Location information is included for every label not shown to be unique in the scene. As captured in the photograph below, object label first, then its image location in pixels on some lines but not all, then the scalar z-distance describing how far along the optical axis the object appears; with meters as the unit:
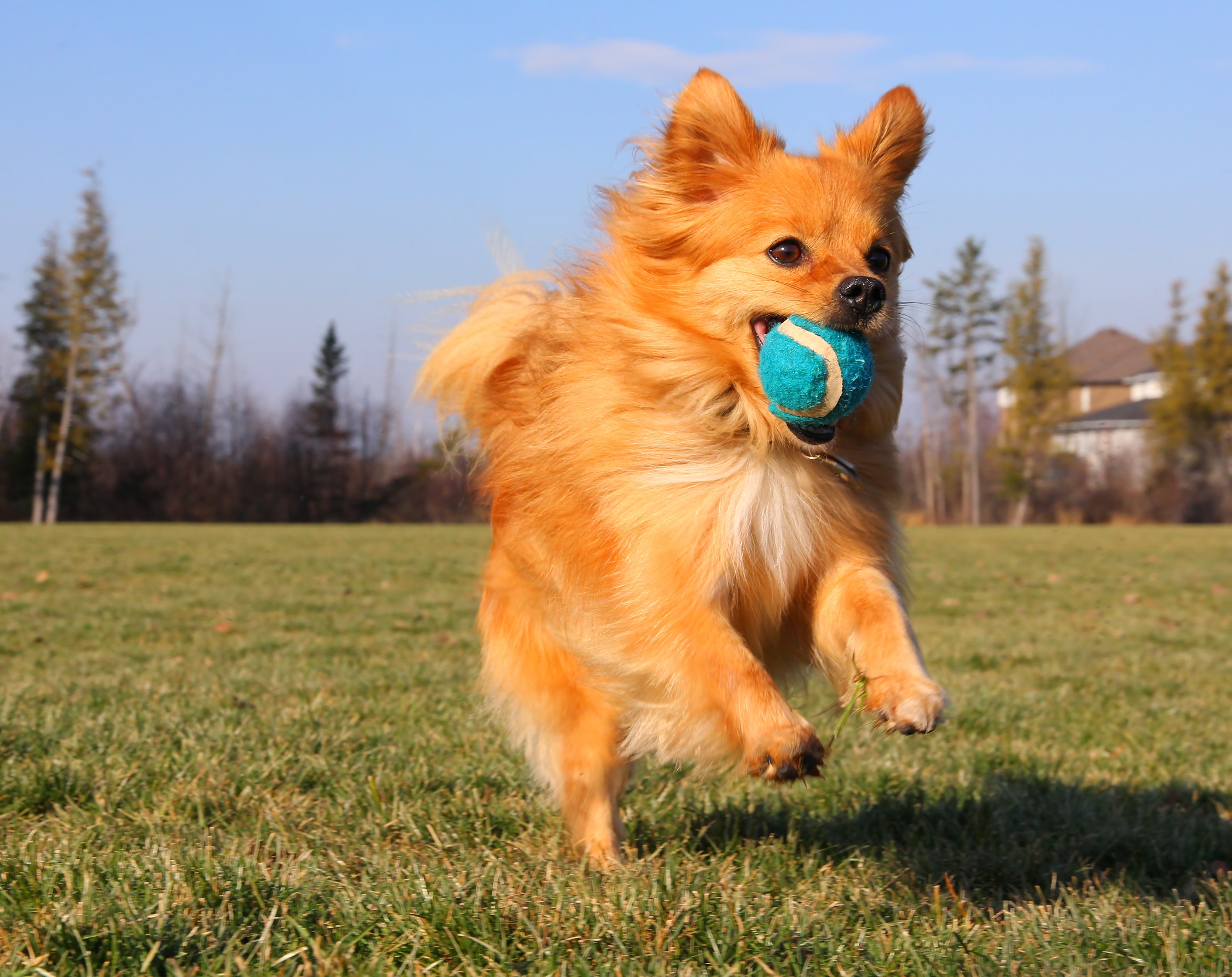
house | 48.00
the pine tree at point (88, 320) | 41.75
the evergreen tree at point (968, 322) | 55.84
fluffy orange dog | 3.18
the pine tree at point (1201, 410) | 45.47
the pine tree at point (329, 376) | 44.03
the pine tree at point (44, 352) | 42.00
